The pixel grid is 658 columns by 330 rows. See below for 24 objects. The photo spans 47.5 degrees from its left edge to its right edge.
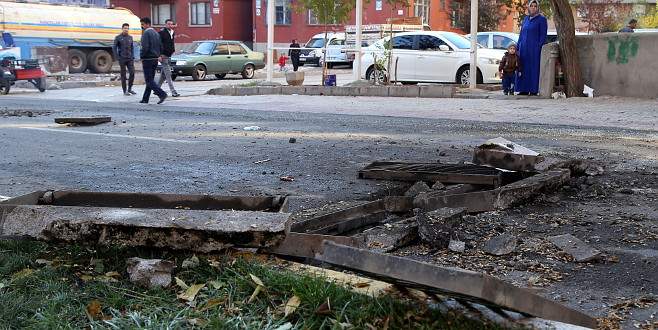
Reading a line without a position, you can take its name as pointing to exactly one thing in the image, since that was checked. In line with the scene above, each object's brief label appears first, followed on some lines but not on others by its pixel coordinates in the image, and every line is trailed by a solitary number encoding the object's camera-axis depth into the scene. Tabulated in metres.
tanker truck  30.39
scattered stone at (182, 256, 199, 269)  3.31
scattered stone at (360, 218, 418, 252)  4.16
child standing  16.91
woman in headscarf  16.78
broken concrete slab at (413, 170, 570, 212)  5.03
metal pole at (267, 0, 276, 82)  23.55
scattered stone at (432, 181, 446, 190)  5.74
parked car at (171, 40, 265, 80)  30.75
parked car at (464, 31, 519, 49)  22.92
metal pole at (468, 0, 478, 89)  19.19
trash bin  21.25
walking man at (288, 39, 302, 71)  35.97
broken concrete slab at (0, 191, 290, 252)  3.26
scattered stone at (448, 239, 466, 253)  4.16
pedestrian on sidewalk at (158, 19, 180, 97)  18.66
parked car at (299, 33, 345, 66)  36.06
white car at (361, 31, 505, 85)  20.83
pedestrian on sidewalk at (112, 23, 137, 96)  20.12
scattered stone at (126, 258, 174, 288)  3.18
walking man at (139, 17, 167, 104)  17.01
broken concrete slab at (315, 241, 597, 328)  2.48
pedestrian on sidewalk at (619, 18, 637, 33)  18.79
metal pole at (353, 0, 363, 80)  22.08
